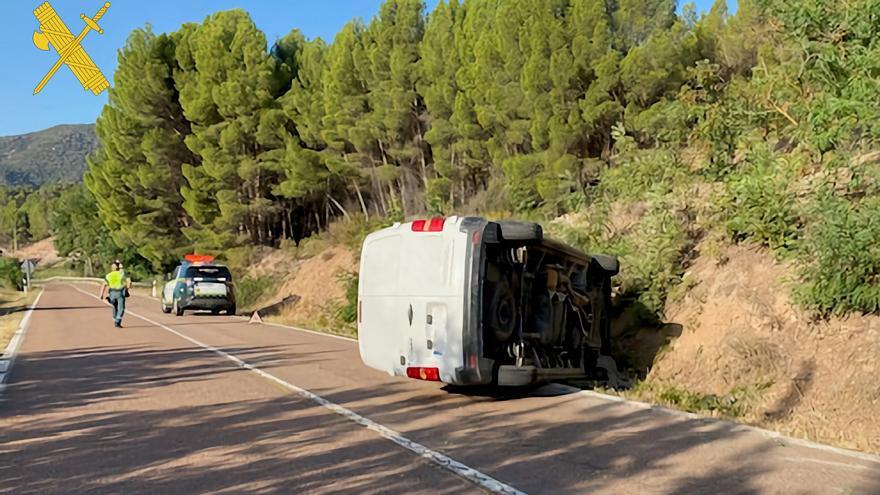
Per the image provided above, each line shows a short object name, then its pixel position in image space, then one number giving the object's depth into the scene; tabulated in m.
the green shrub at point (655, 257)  12.88
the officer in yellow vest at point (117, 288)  20.81
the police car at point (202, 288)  27.47
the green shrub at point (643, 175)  15.41
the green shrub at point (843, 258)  9.38
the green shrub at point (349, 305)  21.45
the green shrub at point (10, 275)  65.19
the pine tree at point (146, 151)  39.47
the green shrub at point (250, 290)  35.09
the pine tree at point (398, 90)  32.69
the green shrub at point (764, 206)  11.66
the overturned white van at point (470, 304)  8.74
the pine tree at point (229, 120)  37.94
